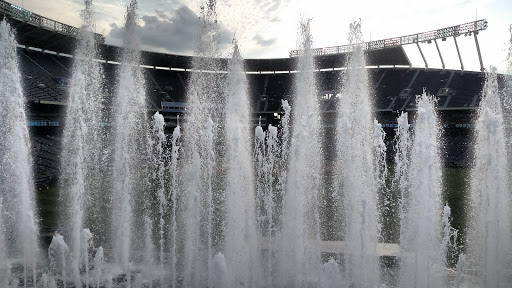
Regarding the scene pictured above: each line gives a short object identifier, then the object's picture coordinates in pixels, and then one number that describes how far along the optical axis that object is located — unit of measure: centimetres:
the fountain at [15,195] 1086
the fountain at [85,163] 1145
